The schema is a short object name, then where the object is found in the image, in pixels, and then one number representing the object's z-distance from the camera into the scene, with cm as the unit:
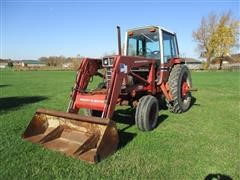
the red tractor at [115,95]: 307
